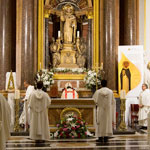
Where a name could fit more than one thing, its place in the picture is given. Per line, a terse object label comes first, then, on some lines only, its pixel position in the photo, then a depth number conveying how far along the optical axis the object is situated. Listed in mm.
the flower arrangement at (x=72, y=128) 12289
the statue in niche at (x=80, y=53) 17500
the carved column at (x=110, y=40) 16234
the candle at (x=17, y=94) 13425
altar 13172
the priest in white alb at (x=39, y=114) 10984
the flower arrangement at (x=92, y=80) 15516
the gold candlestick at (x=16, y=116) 13281
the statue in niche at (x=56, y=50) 17359
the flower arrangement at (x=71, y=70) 17028
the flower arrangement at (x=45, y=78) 15172
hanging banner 15781
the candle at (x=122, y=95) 13664
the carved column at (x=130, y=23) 17391
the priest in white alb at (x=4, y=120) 7562
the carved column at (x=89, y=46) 17391
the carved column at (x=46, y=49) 17125
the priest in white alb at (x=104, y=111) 11344
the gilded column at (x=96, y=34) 17156
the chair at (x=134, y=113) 16094
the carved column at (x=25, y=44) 15914
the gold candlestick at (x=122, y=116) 13617
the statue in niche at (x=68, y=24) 17703
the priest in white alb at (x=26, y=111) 14016
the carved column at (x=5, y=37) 16750
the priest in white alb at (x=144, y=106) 14948
